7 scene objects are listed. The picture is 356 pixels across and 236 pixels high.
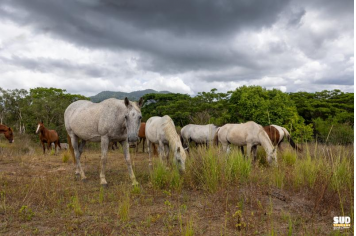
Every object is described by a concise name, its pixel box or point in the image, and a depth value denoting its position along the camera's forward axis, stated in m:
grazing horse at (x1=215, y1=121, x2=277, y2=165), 8.36
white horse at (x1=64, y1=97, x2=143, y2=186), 5.70
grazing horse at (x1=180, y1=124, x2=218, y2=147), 13.28
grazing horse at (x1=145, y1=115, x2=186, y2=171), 6.55
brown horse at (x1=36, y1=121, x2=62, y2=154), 14.75
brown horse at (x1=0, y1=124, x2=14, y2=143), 13.76
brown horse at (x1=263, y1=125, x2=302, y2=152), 11.45
